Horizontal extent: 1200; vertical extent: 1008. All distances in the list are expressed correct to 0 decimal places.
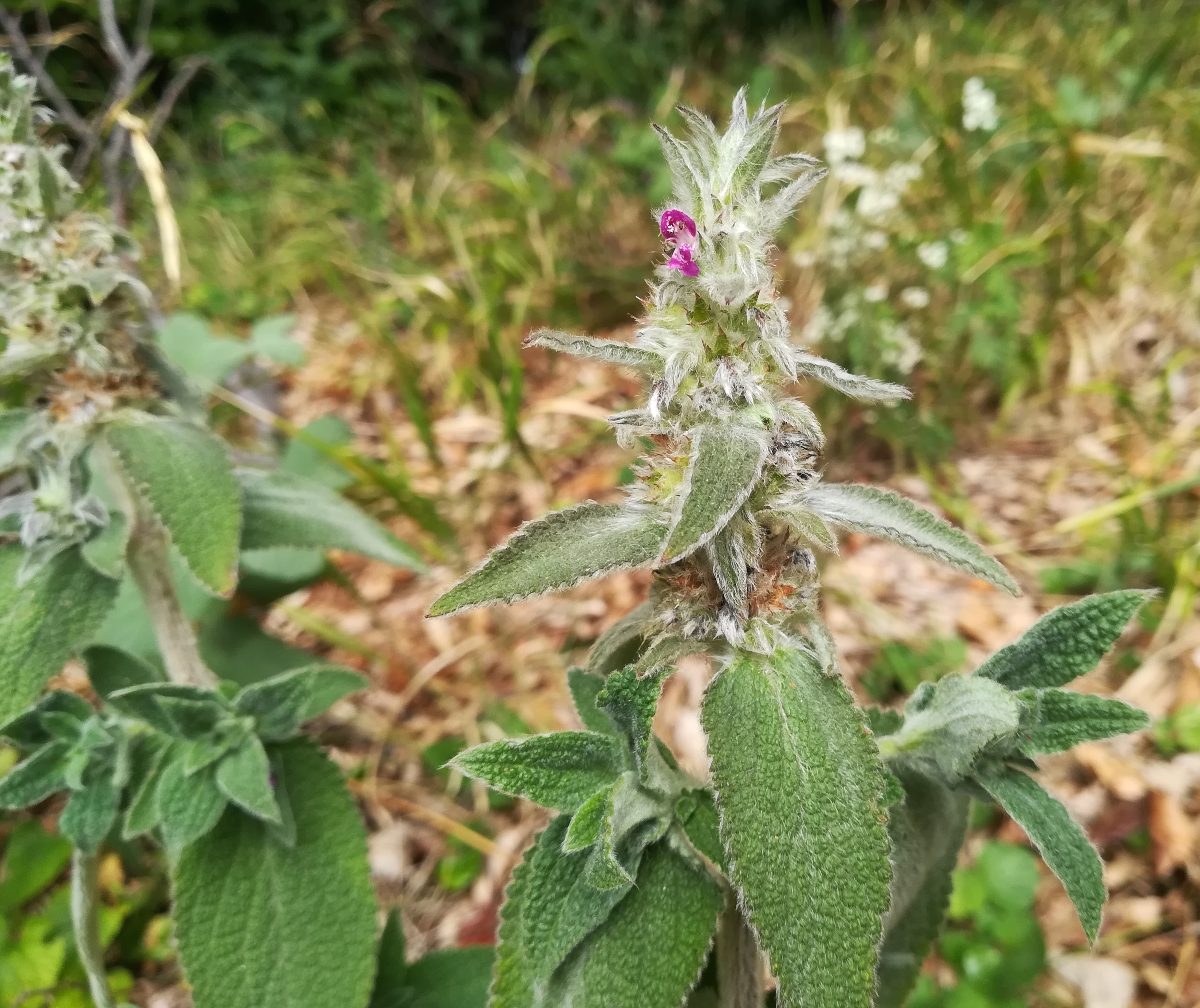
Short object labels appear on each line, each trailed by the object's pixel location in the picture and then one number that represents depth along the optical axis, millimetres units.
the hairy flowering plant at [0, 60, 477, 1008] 286
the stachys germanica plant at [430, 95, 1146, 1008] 180
